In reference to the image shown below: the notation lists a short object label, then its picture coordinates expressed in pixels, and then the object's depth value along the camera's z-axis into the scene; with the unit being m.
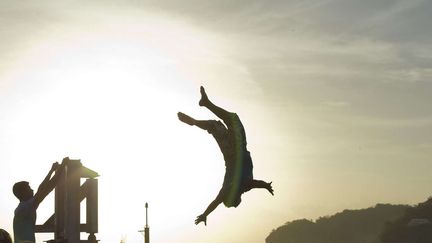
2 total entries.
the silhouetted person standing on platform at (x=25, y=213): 9.74
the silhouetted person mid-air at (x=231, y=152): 9.91
